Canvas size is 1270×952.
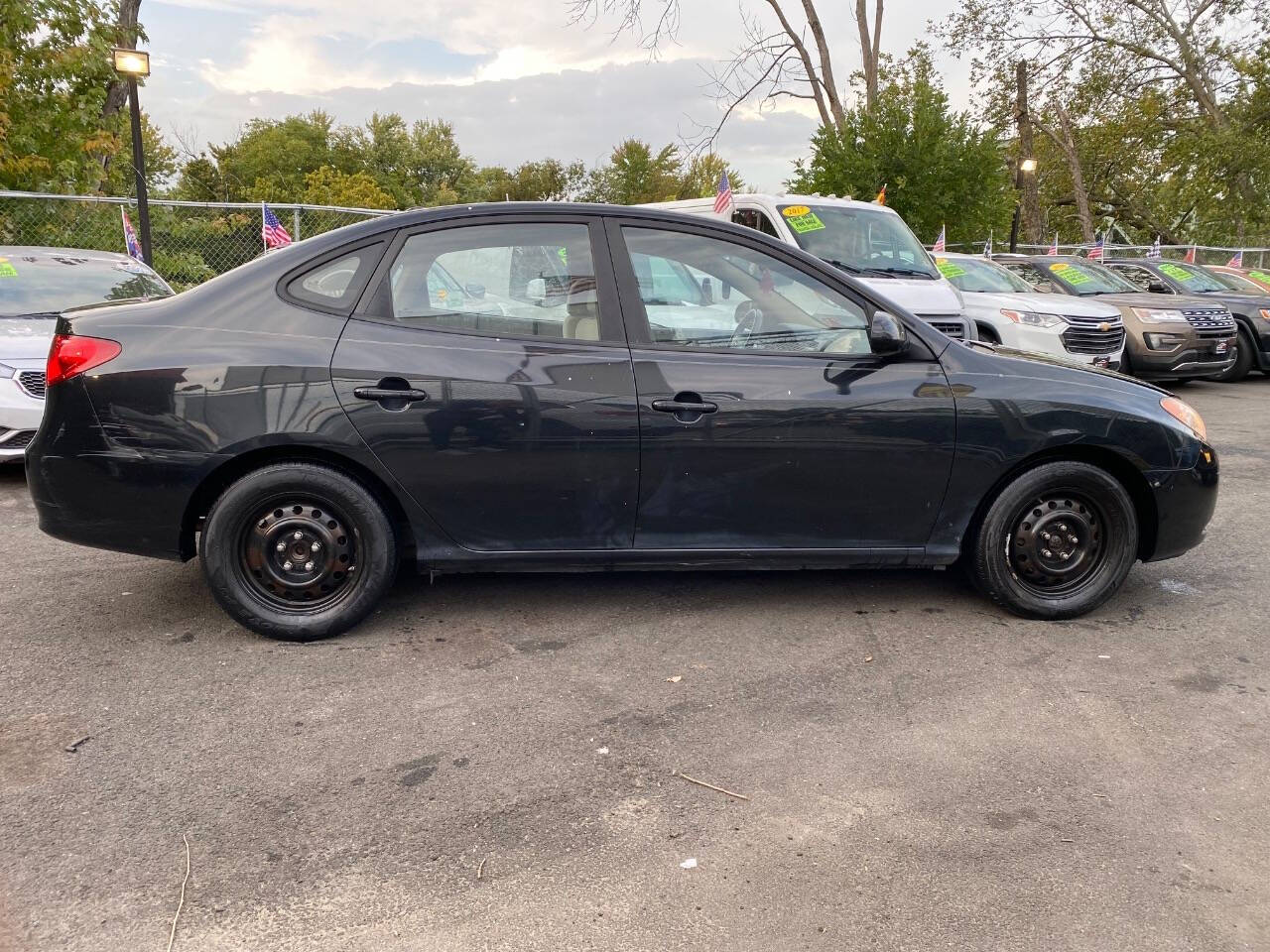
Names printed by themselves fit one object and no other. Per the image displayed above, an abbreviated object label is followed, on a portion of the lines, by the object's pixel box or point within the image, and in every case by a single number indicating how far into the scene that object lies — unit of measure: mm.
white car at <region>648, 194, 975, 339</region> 9195
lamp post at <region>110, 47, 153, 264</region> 11289
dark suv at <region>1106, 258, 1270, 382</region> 13391
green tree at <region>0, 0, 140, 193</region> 13375
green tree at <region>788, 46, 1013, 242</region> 17766
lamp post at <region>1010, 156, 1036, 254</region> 22875
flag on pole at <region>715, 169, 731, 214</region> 10352
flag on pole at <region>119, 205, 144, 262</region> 11211
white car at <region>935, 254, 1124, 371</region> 10516
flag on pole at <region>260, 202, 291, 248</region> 11500
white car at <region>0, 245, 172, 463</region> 6172
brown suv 11719
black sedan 3785
